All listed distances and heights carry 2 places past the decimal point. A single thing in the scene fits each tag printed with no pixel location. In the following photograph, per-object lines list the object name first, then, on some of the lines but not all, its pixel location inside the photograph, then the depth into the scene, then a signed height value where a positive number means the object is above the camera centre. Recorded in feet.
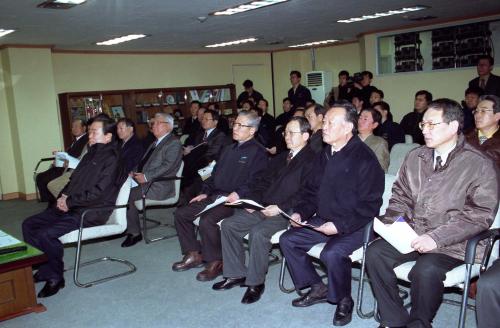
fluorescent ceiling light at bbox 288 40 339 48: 35.86 +3.88
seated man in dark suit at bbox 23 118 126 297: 12.76 -2.44
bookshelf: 30.25 +0.36
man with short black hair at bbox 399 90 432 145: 20.40 -1.27
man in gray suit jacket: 16.53 -2.25
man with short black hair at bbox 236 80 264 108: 33.27 +0.40
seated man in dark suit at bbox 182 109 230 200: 18.17 -1.94
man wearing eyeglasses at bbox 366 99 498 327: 8.52 -2.31
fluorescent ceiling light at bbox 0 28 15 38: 20.82 +3.73
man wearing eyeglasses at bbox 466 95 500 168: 12.21 -0.94
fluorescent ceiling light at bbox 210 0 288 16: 18.03 +3.58
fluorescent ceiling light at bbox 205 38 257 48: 31.28 +3.82
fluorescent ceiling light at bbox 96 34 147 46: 25.42 +3.78
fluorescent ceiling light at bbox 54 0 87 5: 15.58 +3.57
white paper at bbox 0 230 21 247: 11.85 -3.05
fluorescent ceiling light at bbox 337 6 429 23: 22.74 +3.68
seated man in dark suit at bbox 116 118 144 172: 18.35 -1.32
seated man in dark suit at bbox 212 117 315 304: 11.64 -3.03
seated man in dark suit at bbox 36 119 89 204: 21.45 -2.59
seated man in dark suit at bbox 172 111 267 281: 13.16 -2.56
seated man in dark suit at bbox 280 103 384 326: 10.09 -2.59
